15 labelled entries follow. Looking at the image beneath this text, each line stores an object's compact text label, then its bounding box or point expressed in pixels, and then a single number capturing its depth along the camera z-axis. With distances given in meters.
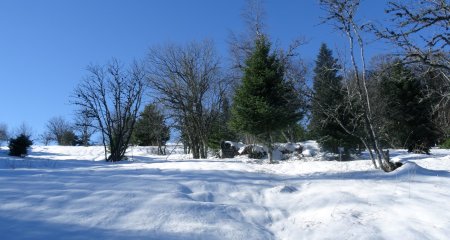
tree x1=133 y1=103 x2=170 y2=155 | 31.69
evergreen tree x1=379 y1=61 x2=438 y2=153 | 28.61
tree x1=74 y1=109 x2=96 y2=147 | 59.58
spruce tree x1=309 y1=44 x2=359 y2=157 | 18.56
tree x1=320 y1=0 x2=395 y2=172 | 11.12
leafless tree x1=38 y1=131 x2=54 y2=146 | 74.06
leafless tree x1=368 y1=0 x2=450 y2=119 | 6.95
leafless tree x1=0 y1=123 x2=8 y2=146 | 59.08
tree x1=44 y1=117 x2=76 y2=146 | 64.43
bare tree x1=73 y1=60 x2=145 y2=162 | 24.03
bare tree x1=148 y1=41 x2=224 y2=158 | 26.91
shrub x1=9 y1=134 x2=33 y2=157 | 23.28
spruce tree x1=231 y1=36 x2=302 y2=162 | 17.06
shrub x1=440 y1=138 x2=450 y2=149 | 30.58
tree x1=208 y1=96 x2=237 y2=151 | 29.67
